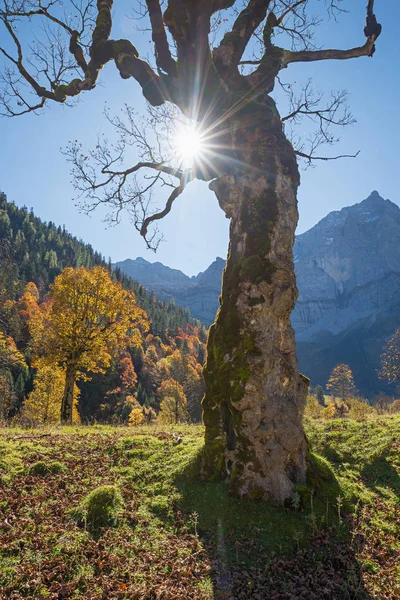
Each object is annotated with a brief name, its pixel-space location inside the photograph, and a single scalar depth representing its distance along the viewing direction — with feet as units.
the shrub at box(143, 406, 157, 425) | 129.75
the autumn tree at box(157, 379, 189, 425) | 156.87
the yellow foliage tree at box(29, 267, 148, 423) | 61.67
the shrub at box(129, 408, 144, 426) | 158.74
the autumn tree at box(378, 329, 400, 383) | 103.61
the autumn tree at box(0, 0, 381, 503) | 19.13
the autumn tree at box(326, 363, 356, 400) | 169.99
